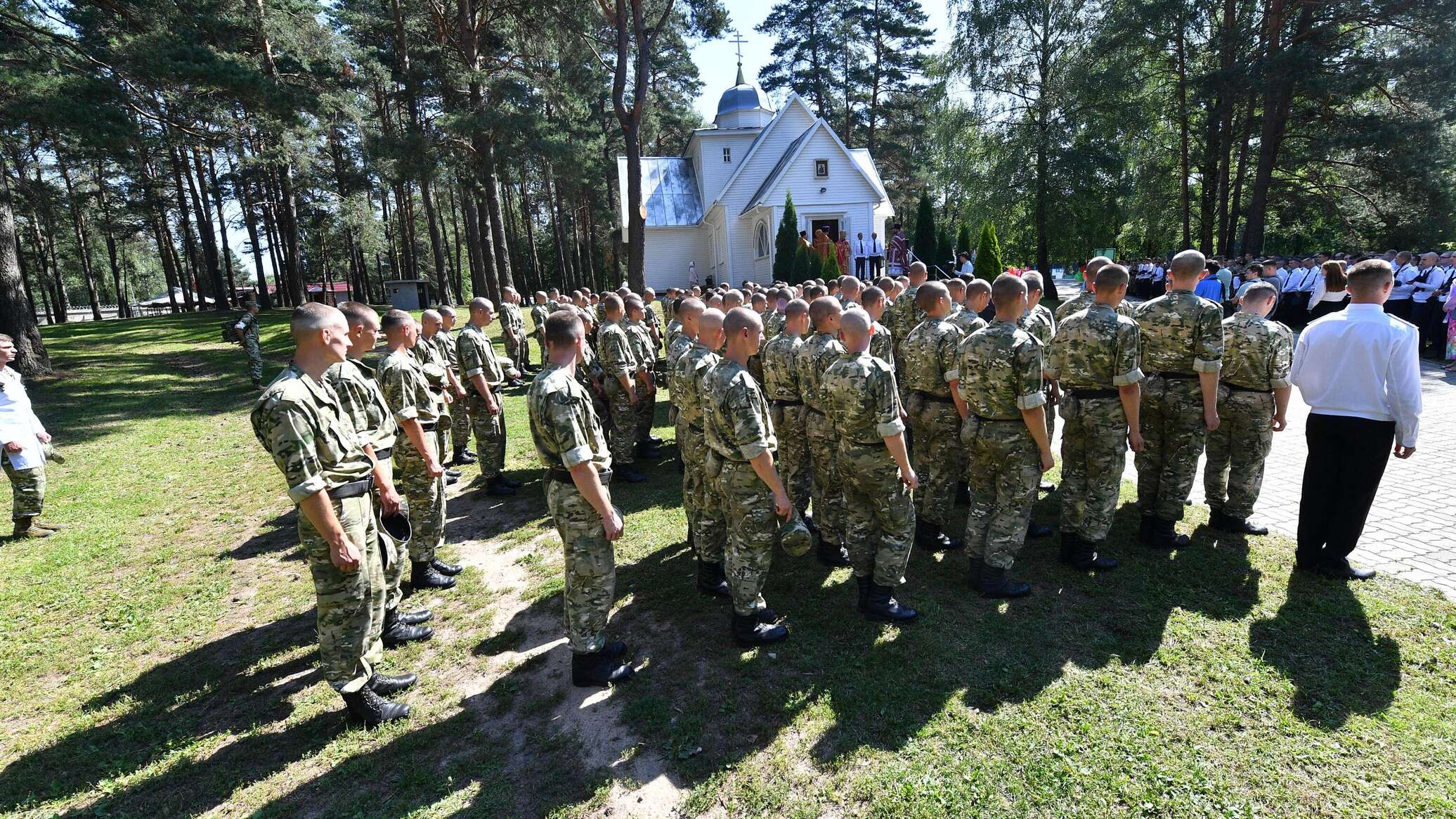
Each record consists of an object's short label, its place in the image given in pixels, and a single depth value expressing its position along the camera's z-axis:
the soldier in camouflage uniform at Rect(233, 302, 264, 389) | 15.35
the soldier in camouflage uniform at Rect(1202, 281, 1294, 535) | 5.41
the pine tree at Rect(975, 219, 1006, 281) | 21.69
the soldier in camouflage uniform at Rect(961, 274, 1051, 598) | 4.60
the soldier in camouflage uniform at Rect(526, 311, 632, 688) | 3.69
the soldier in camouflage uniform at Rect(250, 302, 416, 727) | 3.41
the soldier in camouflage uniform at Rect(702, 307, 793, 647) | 3.98
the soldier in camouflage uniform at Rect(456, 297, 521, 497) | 7.95
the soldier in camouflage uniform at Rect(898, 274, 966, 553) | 5.59
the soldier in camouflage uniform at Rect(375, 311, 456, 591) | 5.33
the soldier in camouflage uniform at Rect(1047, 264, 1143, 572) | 4.95
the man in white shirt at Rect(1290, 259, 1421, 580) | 4.60
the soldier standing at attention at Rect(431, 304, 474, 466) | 8.99
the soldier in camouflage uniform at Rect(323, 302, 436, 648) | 4.23
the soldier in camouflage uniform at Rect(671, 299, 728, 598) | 5.01
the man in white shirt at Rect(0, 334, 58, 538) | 6.86
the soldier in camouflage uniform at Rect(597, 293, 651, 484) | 8.29
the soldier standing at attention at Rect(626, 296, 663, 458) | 8.94
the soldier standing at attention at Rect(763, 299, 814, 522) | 5.90
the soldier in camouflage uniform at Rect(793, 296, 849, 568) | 5.14
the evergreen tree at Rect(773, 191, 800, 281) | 25.58
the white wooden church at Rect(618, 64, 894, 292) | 30.05
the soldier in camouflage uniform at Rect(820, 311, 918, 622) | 4.28
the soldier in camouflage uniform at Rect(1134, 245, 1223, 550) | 5.27
